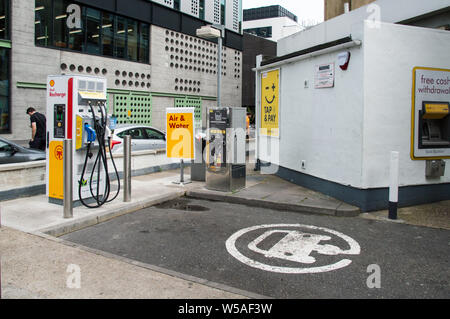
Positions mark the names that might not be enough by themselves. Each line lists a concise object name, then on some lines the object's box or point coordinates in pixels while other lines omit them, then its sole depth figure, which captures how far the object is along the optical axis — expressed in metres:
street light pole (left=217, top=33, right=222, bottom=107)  14.76
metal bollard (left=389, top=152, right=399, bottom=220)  6.46
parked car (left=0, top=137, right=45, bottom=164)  8.22
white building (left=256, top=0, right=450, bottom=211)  6.96
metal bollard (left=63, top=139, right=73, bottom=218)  5.91
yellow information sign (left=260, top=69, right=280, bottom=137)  10.03
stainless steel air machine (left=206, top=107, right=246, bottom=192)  8.45
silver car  11.16
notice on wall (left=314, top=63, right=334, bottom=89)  7.75
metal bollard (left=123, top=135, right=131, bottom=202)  7.14
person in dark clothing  10.31
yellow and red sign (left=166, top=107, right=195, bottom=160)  9.18
